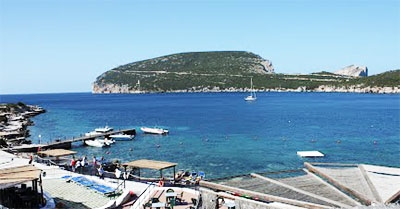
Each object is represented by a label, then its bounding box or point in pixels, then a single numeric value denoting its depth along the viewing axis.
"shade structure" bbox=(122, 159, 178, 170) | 25.39
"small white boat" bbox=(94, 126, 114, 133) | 65.06
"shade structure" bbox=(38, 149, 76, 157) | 34.73
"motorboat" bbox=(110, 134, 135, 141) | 61.34
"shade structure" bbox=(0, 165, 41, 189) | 16.01
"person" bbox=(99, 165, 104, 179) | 26.20
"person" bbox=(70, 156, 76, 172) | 29.52
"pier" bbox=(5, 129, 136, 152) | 47.28
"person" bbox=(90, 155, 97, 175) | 30.36
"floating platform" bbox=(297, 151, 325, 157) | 42.41
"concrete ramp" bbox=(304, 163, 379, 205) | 14.25
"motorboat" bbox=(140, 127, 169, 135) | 66.12
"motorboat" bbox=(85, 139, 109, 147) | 54.78
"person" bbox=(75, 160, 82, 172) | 29.67
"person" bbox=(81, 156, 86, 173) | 29.49
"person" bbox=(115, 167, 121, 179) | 25.94
